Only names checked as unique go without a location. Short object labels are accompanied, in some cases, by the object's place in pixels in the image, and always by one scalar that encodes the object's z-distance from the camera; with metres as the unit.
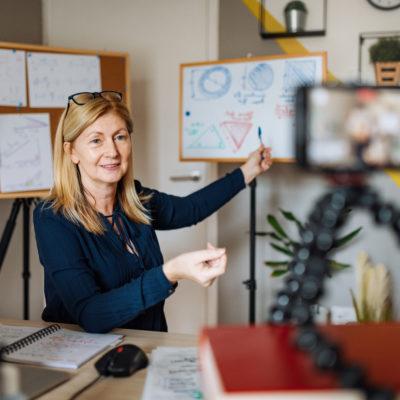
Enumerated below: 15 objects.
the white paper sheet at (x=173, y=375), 0.95
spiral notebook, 1.13
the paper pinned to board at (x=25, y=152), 2.63
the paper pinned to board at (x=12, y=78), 2.61
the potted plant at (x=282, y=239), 2.70
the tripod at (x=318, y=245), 0.59
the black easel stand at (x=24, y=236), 2.68
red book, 0.52
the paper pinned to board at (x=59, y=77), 2.71
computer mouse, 1.03
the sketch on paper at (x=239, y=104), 2.54
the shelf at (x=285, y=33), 2.86
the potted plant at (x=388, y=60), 2.68
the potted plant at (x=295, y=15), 2.83
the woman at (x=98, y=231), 1.34
